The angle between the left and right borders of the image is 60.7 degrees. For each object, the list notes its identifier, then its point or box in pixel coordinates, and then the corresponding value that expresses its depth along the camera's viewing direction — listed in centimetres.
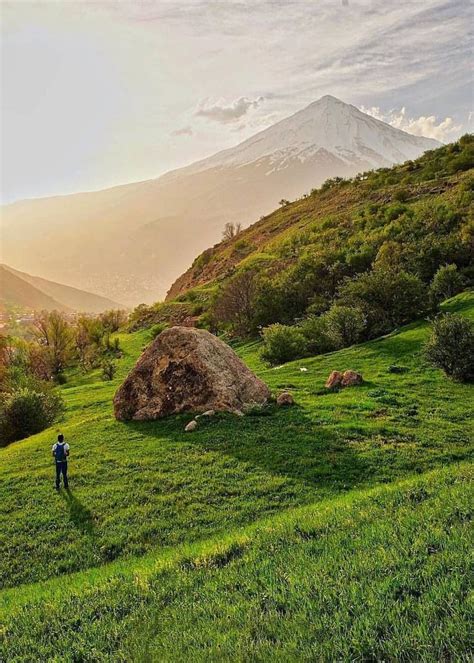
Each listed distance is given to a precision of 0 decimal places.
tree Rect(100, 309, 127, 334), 9075
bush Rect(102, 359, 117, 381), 5197
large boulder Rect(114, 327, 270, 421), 2245
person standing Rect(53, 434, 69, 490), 1566
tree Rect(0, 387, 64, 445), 2914
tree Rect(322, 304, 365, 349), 3697
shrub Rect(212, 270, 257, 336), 5738
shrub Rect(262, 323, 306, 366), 3809
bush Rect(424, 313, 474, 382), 2428
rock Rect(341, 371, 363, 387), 2580
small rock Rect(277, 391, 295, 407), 2292
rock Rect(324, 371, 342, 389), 2608
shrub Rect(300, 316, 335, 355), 3900
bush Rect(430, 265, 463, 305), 4088
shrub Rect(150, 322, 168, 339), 7082
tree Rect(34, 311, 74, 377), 6644
